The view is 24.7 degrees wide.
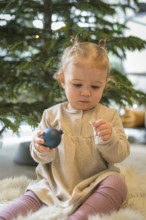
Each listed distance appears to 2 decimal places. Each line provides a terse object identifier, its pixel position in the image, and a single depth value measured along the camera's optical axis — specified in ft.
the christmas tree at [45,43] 5.18
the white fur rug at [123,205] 2.93
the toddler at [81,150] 3.05
